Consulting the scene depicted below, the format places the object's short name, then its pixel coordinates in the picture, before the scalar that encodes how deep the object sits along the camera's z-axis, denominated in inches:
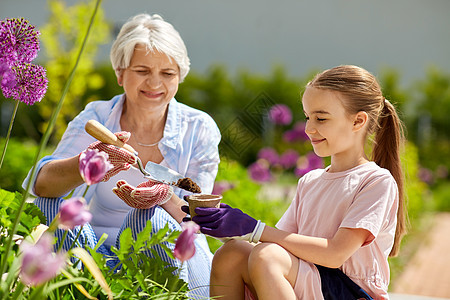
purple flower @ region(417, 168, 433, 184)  316.2
